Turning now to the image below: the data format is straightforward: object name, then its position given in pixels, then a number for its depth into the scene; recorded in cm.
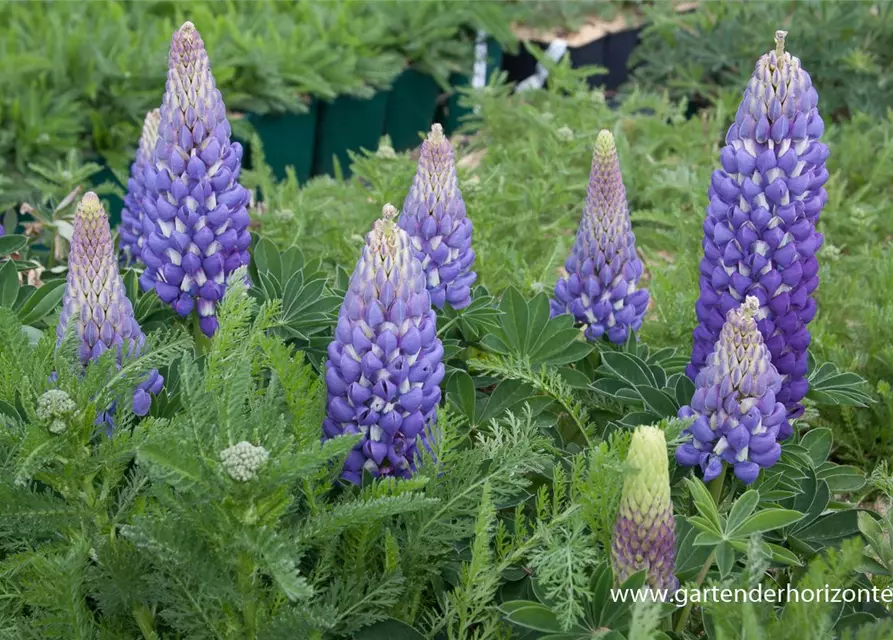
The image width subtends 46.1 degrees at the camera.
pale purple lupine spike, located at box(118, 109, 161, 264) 179
